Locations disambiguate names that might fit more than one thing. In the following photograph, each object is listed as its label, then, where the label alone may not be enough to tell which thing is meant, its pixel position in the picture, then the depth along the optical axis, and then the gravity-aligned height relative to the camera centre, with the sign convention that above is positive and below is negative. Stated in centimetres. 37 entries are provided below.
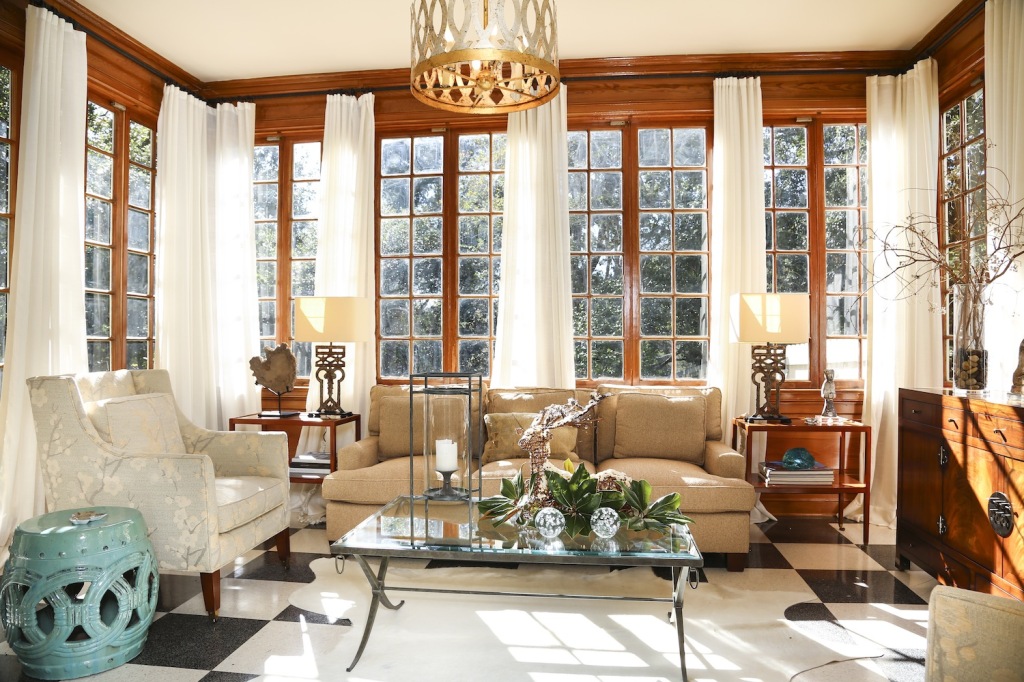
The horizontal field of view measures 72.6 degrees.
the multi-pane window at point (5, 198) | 374 +78
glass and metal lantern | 247 -36
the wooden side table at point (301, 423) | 425 -50
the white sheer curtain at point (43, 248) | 360 +51
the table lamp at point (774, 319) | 406 +13
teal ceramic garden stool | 238 -89
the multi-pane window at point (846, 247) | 474 +64
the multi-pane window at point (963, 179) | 402 +99
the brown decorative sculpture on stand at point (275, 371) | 454 -19
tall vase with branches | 318 +44
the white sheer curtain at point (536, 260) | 468 +55
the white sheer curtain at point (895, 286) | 439 +35
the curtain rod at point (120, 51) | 381 +184
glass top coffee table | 229 -70
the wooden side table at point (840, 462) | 395 -71
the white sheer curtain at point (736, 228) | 456 +75
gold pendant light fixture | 218 +95
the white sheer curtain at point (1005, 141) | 346 +101
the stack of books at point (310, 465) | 439 -78
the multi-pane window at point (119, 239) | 439 +68
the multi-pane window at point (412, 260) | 507 +60
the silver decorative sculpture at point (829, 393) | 425 -32
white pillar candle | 252 -41
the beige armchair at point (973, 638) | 151 -66
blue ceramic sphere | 404 -69
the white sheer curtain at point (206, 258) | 475 +60
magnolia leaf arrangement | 257 -60
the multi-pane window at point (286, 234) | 520 +82
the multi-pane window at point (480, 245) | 501 +70
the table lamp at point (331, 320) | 438 +14
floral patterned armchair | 285 -57
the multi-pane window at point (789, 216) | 479 +86
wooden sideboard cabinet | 261 -64
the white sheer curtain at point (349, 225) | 489 +83
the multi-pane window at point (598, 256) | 490 +60
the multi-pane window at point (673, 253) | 484 +61
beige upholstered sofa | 348 -65
